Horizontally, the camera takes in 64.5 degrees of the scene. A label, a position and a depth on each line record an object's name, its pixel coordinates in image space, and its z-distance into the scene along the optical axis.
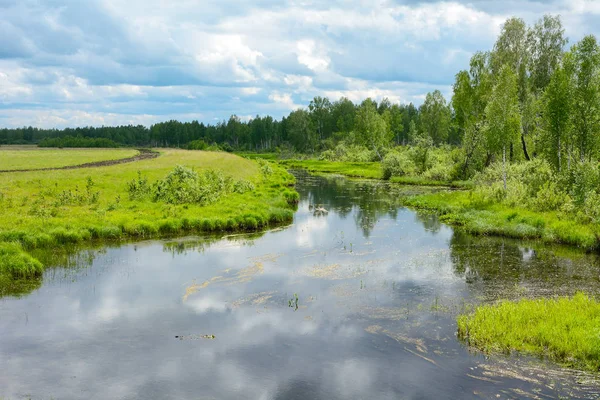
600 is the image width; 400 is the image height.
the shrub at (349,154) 111.62
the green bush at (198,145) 187.69
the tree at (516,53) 54.75
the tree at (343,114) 159.75
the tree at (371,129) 102.06
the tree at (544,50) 54.56
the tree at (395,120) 152.80
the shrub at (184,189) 40.03
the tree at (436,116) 112.94
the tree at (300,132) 160.12
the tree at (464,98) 60.88
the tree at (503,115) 40.00
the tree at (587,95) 35.47
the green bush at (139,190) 41.03
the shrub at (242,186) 48.46
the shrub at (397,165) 73.60
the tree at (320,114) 174.51
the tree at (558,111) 36.59
